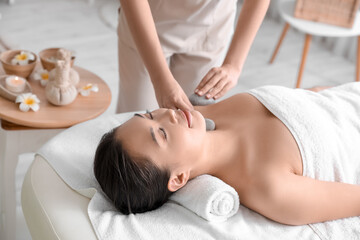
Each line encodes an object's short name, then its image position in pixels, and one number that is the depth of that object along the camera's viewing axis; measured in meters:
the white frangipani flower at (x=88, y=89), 2.15
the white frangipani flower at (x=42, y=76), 2.19
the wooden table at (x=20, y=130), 1.95
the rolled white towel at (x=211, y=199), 1.39
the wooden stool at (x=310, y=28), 3.21
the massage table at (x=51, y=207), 1.37
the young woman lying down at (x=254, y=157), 1.42
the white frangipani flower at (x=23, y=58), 2.21
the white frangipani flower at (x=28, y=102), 1.97
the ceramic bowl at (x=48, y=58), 2.24
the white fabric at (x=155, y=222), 1.37
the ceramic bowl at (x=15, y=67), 2.16
